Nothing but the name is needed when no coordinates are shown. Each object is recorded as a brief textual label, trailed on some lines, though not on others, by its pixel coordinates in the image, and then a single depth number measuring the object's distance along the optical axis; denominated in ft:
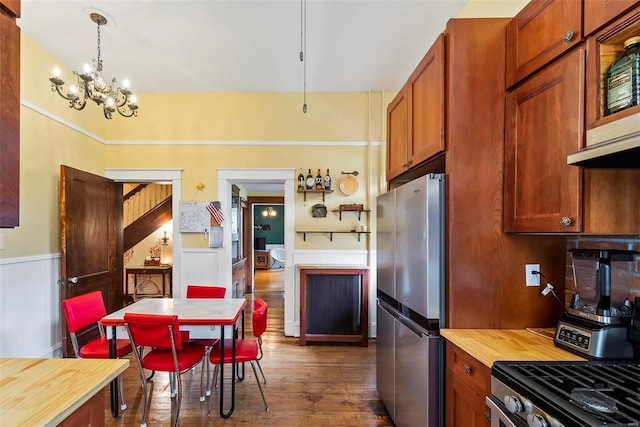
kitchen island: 3.00
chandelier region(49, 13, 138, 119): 7.30
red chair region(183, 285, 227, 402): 10.12
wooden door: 9.96
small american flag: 12.87
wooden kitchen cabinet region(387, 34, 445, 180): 5.52
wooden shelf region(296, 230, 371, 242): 12.90
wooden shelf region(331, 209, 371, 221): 12.87
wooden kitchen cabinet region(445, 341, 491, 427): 4.24
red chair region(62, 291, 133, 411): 7.55
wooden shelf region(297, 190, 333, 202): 12.94
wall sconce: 36.50
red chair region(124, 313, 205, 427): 6.50
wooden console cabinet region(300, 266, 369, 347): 11.91
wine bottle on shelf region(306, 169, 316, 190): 12.91
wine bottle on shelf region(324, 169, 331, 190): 12.92
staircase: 19.26
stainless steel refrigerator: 5.22
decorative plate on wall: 13.01
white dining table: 7.17
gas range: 2.86
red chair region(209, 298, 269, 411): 7.53
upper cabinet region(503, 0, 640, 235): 3.81
